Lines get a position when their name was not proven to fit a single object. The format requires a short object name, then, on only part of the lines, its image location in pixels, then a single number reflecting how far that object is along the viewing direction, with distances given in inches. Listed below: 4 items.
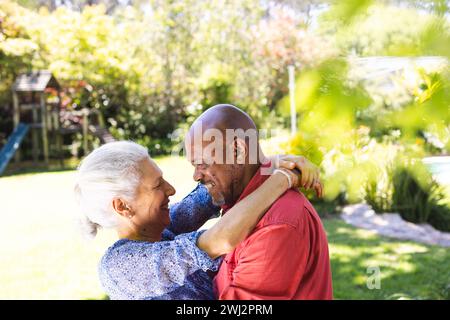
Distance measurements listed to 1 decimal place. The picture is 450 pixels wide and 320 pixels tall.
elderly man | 50.2
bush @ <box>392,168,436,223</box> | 244.4
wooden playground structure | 490.6
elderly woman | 52.6
